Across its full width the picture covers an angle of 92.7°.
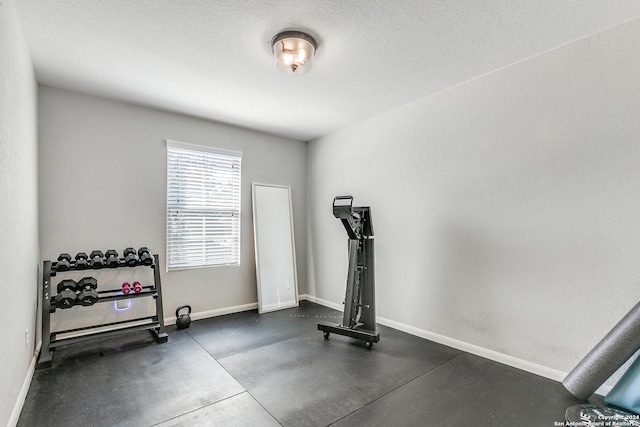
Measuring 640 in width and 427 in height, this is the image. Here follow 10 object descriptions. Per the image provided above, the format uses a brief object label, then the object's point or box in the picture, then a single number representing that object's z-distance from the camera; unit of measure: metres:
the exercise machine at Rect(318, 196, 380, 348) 3.25
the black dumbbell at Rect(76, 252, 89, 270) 2.93
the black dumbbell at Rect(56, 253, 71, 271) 2.85
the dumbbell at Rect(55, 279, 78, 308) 2.73
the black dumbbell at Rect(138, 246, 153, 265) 3.25
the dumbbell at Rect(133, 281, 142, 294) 3.24
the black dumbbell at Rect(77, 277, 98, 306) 2.78
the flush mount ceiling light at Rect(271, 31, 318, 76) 2.22
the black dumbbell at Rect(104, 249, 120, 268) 3.03
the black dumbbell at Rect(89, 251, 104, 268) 2.97
